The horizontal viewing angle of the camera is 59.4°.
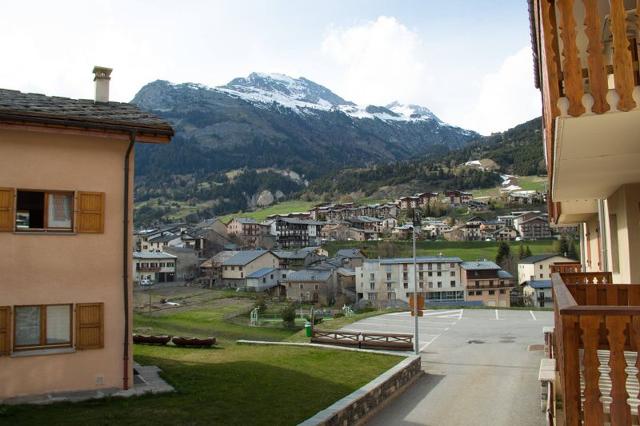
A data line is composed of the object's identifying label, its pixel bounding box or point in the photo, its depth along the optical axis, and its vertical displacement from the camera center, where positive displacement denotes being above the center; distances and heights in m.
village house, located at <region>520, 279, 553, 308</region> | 84.88 -5.54
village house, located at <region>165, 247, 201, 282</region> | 121.62 +0.36
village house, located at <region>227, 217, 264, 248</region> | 151.38 +9.11
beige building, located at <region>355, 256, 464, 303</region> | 94.69 -3.04
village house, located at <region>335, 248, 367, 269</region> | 108.62 +0.74
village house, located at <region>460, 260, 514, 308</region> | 89.50 -3.88
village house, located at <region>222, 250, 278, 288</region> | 108.12 -0.23
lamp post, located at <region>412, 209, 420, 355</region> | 23.64 -2.19
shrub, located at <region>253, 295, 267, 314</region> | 75.62 -5.79
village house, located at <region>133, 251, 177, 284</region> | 110.75 -0.25
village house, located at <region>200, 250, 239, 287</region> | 112.47 -0.82
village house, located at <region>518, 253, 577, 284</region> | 91.62 -1.13
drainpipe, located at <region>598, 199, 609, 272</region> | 16.50 +0.68
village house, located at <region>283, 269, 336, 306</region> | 93.19 -3.95
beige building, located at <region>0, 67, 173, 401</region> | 12.95 +0.55
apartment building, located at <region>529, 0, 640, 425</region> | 4.32 +1.48
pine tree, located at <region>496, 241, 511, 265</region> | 106.88 +1.11
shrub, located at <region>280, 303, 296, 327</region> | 63.06 -6.10
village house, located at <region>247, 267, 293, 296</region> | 101.88 -3.21
